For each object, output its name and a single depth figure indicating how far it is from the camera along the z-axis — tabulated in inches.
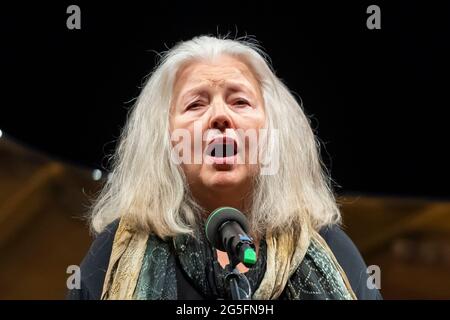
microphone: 62.1
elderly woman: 69.4
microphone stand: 61.9
